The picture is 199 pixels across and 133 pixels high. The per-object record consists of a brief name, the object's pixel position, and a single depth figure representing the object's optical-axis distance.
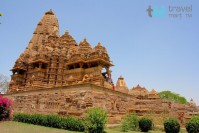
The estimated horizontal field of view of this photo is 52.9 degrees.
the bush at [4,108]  16.08
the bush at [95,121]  11.32
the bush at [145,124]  13.67
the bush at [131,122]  13.42
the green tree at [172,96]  58.15
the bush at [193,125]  11.81
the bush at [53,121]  12.30
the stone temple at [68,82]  17.45
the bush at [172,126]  12.36
